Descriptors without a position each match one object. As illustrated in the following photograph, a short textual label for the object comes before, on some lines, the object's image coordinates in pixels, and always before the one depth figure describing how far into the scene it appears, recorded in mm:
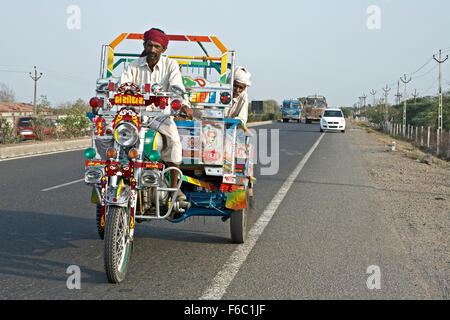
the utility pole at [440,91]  32497
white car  41438
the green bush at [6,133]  21047
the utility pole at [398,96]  97500
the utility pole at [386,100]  61244
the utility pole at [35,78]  63750
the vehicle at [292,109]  66250
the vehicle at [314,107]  62969
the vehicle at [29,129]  22797
